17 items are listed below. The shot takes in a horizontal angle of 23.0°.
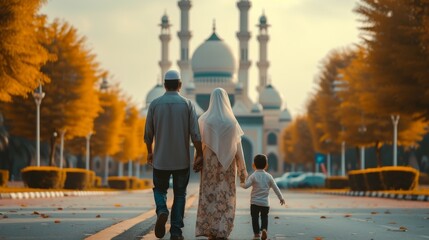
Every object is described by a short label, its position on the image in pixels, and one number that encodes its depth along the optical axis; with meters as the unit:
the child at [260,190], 13.01
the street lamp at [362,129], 57.34
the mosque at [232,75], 148.12
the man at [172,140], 12.29
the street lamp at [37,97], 45.77
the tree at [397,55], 36.00
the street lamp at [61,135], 54.01
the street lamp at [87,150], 65.09
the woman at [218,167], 12.41
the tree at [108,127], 70.88
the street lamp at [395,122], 49.70
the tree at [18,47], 30.95
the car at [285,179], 76.81
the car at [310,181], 71.56
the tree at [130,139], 85.44
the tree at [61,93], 52.31
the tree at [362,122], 54.72
